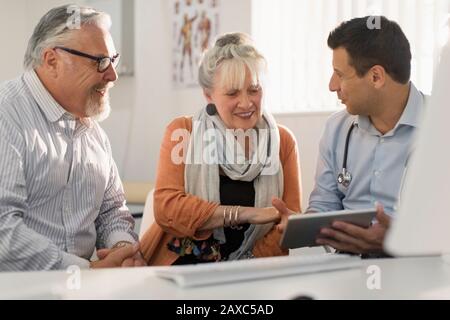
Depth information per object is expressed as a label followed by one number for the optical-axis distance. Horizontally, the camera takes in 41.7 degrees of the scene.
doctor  1.67
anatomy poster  3.24
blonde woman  1.75
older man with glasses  1.39
